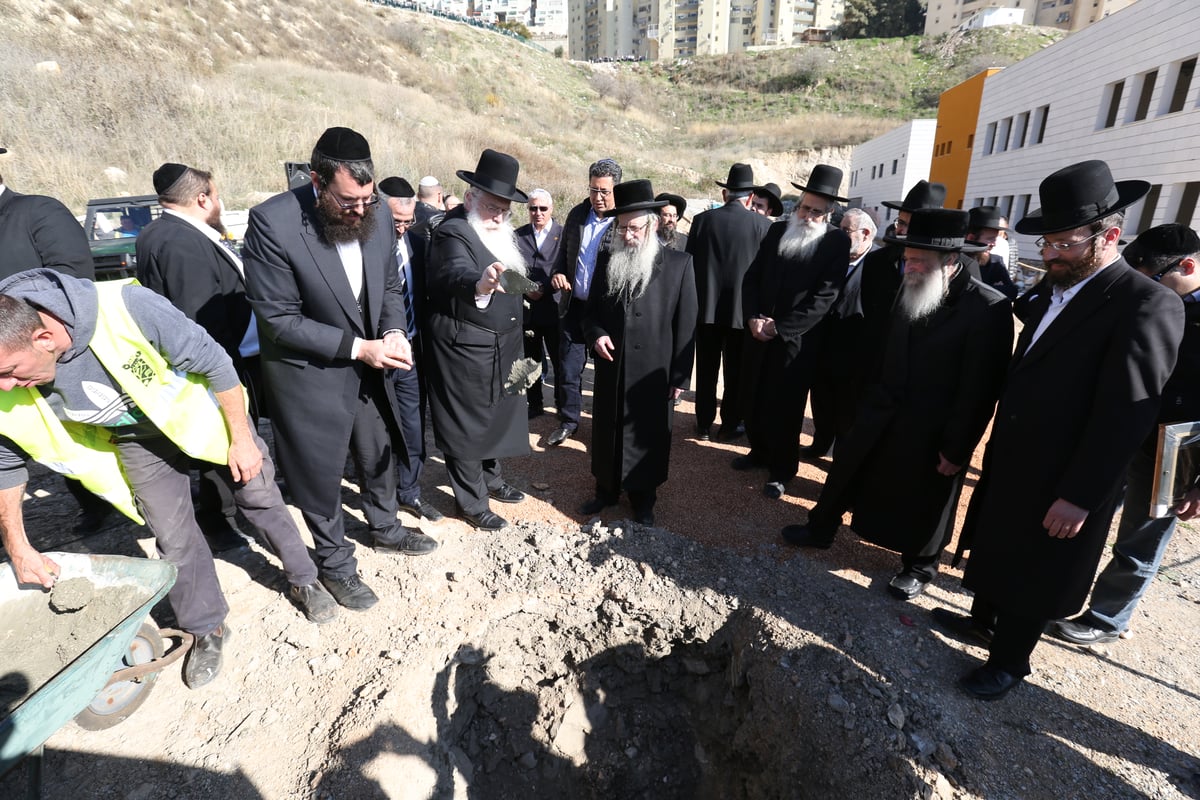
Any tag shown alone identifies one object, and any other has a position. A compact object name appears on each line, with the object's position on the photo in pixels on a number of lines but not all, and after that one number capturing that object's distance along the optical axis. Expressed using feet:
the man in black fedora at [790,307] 13.21
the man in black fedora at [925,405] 9.21
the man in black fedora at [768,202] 19.75
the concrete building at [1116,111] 39.60
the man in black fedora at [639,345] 11.95
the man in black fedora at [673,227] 17.42
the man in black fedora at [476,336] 11.35
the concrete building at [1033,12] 164.45
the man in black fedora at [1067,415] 6.85
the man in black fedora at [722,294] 16.31
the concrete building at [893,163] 88.89
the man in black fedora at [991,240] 15.07
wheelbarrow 5.94
